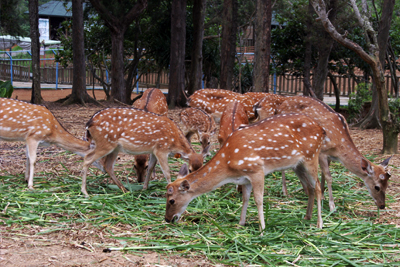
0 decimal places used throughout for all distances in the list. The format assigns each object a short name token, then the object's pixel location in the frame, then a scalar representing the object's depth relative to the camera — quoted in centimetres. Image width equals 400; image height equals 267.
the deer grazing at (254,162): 481
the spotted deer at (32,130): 642
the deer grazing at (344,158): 570
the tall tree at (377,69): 796
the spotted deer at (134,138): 608
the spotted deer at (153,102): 839
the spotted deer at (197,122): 816
